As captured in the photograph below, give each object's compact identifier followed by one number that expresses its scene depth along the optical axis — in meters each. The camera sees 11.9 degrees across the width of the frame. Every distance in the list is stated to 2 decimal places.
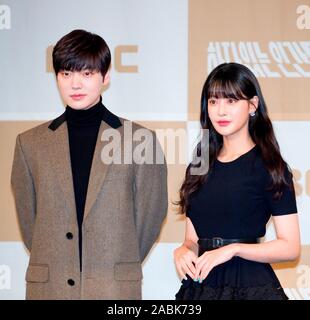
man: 4.46
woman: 4.27
